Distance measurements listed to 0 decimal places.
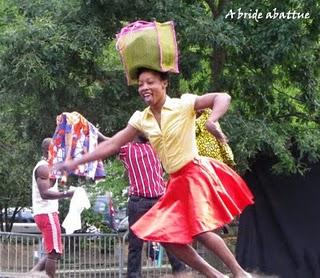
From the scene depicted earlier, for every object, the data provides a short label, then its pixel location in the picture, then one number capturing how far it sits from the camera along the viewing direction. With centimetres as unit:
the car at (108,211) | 1984
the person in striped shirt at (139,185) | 948
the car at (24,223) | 2730
